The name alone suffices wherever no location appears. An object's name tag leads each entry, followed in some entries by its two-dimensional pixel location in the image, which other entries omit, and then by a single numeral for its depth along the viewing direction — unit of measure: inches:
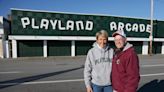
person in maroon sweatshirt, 71.2
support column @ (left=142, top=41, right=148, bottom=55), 729.5
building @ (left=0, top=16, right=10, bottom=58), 572.8
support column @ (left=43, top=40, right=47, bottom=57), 595.6
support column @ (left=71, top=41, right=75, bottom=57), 625.8
